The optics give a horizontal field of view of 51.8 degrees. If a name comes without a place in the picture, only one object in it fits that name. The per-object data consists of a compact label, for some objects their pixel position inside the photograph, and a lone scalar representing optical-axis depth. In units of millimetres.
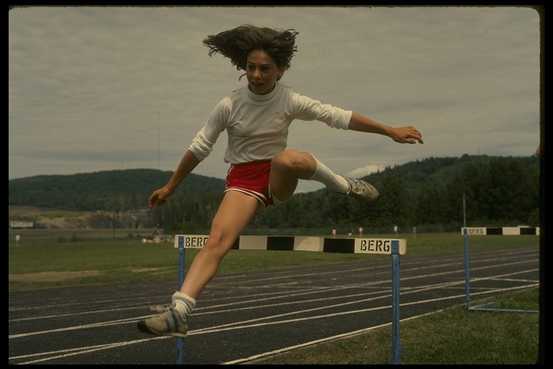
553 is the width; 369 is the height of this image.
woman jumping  3412
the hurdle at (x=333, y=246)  3734
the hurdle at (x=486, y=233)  7191
